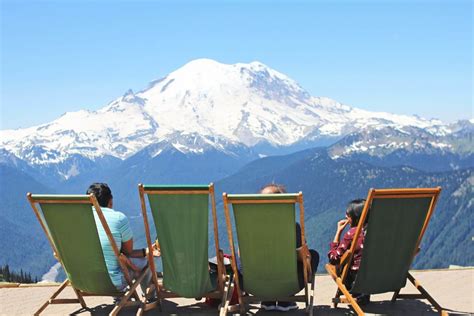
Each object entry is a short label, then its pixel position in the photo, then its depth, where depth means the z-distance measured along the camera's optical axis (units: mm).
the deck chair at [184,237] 4832
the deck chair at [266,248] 4639
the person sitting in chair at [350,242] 5375
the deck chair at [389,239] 4828
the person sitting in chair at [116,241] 5289
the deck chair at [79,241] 4965
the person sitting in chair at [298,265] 5059
